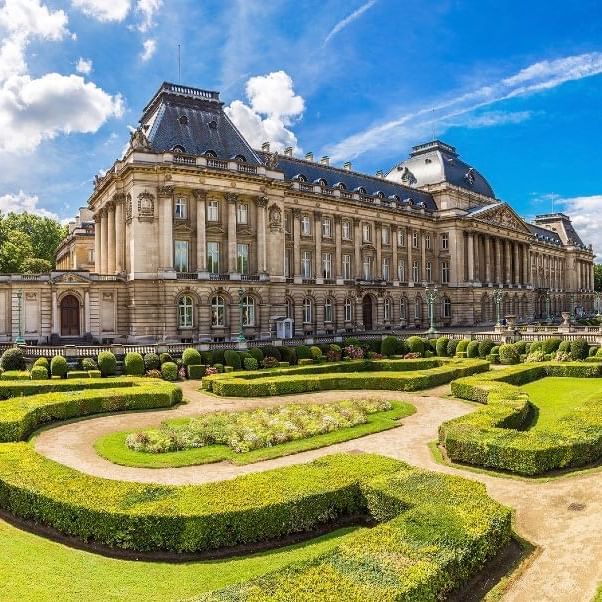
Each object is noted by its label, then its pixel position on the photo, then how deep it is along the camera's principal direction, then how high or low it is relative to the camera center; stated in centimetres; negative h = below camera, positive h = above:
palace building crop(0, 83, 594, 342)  4981 +745
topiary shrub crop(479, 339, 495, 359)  4978 -353
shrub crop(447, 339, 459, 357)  5316 -352
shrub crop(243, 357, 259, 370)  4250 -382
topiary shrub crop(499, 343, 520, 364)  4628 -382
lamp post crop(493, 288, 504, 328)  8531 +238
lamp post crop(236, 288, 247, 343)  5259 +63
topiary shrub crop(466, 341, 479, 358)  5059 -366
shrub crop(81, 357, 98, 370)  3925 -334
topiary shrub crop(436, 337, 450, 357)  5369 -355
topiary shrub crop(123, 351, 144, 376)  3972 -349
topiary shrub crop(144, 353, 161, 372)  4091 -341
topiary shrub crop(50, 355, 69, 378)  3709 -330
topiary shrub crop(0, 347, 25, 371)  3819 -288
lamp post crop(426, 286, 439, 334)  7670 +251
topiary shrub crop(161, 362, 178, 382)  3972 -398
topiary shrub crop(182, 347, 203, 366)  4153 -322
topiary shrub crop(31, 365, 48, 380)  3522 -349
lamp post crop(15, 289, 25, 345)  4419 +29
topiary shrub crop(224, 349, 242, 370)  4266 -351
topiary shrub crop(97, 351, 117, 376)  3912 -332
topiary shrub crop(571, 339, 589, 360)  4375 -331
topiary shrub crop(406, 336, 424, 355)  5334 -329
